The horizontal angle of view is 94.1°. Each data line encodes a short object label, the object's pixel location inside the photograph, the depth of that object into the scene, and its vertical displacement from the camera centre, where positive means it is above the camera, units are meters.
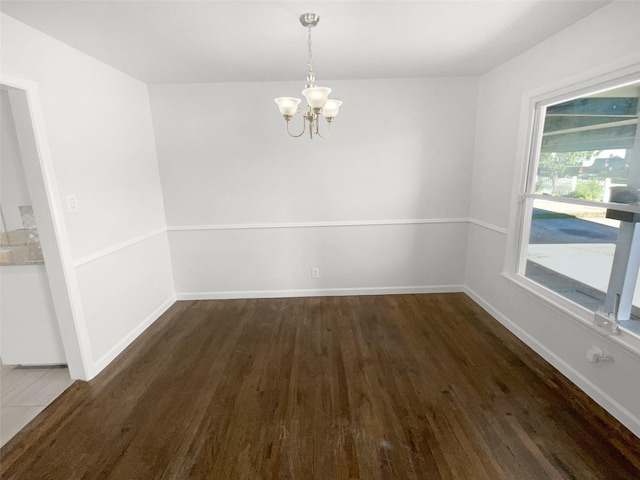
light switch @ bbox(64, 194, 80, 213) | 2.18 -0.14
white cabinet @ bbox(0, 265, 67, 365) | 2.24 -1.03
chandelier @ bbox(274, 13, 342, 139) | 1.72 +0.46
